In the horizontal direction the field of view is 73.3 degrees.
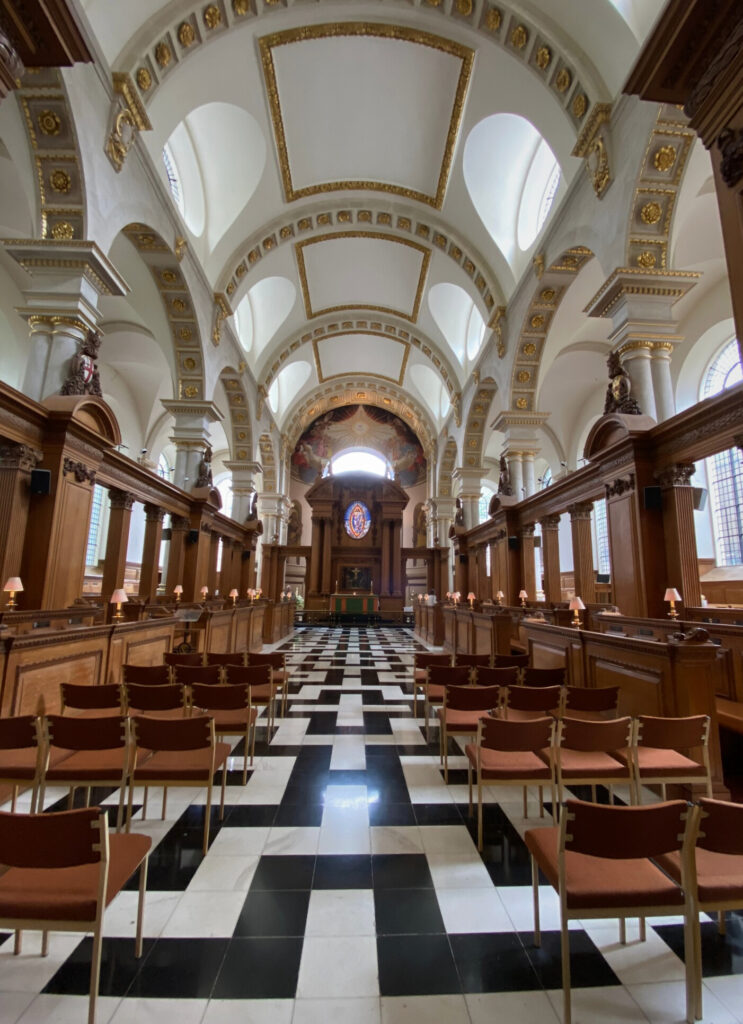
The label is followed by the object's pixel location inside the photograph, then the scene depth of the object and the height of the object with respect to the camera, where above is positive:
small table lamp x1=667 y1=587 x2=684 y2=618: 6.33 +0.05
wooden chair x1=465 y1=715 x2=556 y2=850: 2.92 -0.87
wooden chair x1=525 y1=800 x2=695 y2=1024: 1.70 -0.89
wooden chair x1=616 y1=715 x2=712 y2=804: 2.90 -0.84
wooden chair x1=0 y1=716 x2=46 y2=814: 2.66 -0.84
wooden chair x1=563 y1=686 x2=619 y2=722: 3.91 -0.78
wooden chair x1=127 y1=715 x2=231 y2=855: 2.82 -0.86
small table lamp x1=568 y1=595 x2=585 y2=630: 7.21 -0.13
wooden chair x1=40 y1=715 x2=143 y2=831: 2.78 -0.86
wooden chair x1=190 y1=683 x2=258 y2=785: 3.77 -0.85
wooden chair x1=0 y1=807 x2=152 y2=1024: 1.55 -0.86
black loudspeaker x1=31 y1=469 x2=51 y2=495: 6.56 +1.38
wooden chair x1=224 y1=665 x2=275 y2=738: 4.88 -0.85
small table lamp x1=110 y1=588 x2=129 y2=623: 6.58 -0.13
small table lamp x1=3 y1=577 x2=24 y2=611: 5.96 +0.02
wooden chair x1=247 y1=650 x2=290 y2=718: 5.89 -0.88
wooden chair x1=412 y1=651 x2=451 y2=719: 5.79 -0.76
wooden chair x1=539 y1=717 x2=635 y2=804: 2.78 -0.84
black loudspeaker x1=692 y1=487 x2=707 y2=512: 7.02 +1.44
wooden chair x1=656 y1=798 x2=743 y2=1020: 1.70 -0.94
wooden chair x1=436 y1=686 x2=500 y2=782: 3.88 -0.84
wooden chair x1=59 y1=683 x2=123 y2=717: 3.78 -0.81
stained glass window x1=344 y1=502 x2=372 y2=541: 25.78 +3.78
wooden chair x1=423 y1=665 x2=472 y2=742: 4.90 -0.79
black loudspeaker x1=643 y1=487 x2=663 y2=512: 7.04 +1.41
